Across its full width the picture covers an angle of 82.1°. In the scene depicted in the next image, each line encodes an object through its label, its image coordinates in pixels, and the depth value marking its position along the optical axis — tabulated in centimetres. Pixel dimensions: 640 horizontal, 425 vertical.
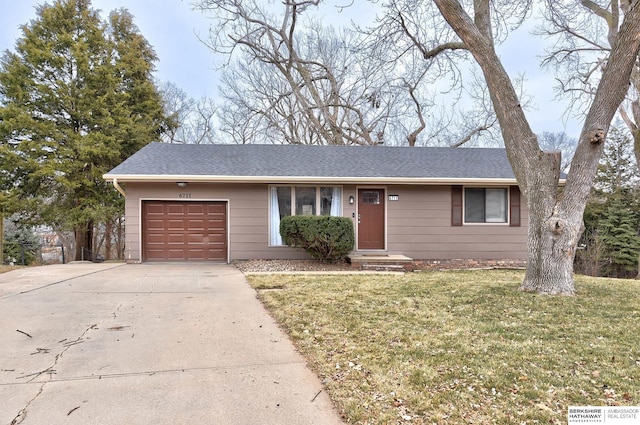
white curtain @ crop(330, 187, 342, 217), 1035
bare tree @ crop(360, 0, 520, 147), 821
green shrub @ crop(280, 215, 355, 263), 870
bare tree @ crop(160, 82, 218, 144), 2259
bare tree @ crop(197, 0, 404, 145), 1827
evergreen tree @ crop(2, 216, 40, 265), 1511
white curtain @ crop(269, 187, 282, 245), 1024
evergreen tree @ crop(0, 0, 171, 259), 1320
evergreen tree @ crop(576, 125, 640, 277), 1591
